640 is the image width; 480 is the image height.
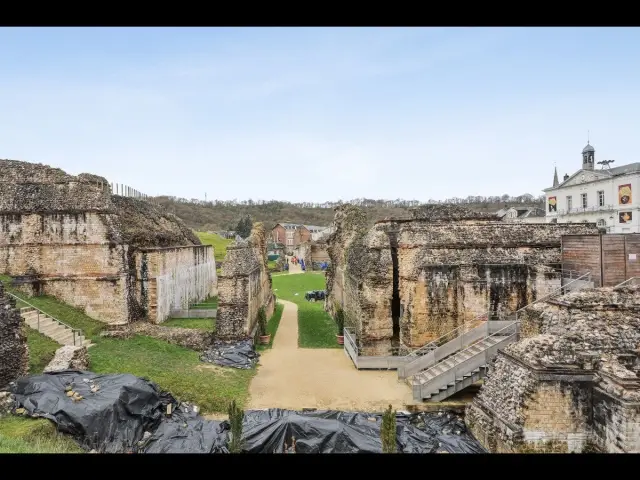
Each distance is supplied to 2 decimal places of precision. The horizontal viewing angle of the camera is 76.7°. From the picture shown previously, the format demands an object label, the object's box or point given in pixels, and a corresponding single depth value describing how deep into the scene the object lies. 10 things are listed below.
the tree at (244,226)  75.61
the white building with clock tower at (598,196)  39.44
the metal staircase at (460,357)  13.40
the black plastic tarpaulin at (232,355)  16.84
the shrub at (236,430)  9.26
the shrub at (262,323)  21.14
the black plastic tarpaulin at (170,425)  9.39
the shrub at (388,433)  9.12
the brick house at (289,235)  89.00
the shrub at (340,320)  21.39
